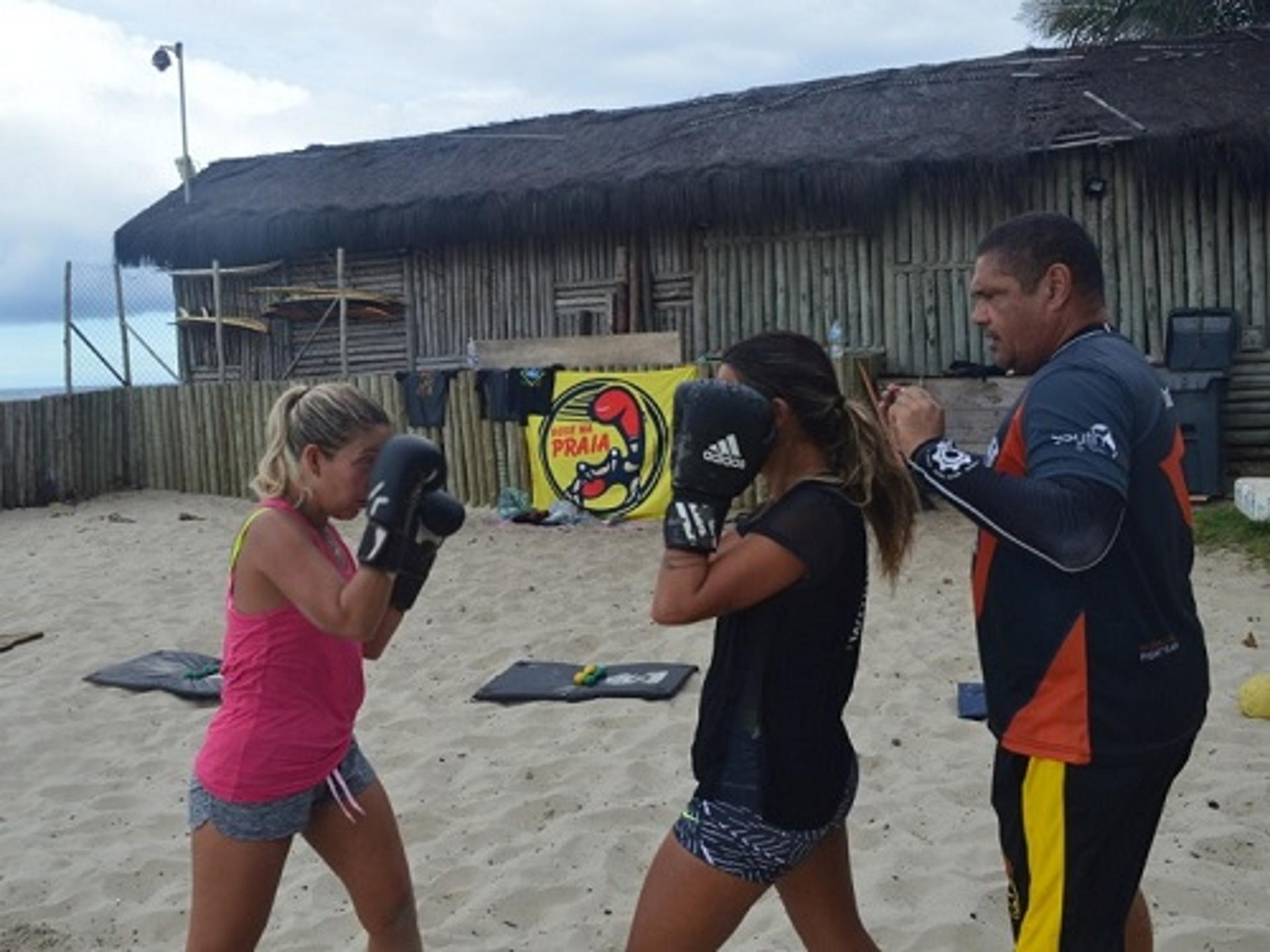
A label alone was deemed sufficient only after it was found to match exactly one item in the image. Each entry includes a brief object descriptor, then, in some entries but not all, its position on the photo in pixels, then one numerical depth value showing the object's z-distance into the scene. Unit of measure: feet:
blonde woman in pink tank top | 8.02
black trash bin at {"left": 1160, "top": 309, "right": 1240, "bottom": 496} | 34.32
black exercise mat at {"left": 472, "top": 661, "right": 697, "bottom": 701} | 18.70
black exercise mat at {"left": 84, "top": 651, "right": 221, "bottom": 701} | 20.06
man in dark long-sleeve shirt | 6.66
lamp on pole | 57.11
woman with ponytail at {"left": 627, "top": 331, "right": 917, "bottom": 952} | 7.22
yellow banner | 35.40
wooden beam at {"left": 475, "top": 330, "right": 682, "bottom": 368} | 43.83
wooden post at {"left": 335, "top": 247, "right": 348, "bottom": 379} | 46.32
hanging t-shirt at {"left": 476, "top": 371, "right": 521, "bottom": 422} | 37.42
